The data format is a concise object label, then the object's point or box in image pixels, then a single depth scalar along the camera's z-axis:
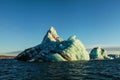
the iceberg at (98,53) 52.00
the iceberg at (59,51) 35.56
